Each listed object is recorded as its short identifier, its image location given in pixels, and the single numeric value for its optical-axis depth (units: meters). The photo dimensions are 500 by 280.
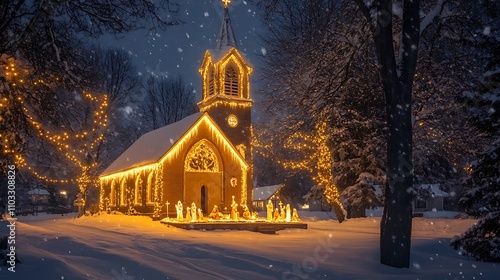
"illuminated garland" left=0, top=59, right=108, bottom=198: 37.66
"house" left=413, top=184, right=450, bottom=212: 59.13
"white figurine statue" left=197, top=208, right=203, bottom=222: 25.99
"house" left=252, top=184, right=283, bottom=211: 65.06
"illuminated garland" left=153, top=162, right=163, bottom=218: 30.33
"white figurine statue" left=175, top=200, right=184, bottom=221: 26.20
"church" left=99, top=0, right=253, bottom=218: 30.99
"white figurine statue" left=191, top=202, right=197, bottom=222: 25.54
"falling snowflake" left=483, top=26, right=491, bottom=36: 12.84
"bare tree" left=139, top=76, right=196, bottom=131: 56.34
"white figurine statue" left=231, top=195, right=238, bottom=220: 27.11
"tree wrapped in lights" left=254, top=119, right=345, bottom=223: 29.09
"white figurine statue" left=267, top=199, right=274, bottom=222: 26.61
